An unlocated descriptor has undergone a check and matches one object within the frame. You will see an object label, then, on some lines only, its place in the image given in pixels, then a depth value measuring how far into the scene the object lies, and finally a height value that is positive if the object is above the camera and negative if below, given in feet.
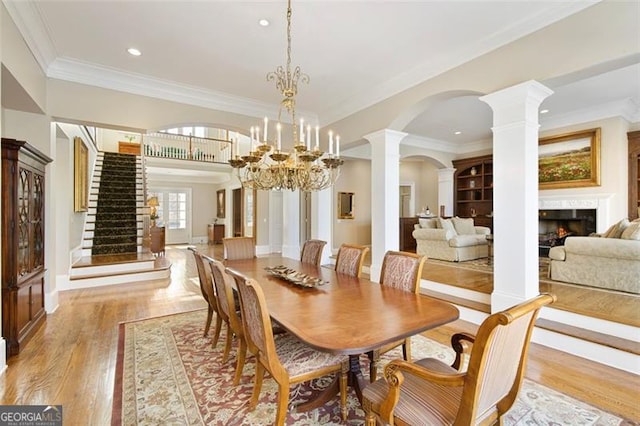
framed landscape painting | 18.54 +3.40
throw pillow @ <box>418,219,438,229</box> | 21.27 -0.75
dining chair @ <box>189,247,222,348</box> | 8.74 -2.23
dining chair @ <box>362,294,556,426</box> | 3.44 -2.30
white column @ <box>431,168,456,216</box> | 27.79 +2.18
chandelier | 8.27 +1.43
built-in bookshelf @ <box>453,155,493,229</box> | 25.81 +2.07
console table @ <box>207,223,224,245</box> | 36.01 -2.38
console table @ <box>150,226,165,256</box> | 25.58 -2.19
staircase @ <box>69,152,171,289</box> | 16.79 -1.32
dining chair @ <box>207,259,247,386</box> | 6.92 -2.28
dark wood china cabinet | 8.41 -0.85
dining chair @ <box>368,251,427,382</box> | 7.36 -1.56
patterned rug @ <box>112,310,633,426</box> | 5.91 -4.05
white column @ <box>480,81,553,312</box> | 9.45 +0.70
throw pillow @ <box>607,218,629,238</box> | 12.58 -0.73
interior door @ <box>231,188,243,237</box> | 33.98 +0.29
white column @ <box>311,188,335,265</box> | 19.75 -0.08
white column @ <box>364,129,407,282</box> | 14.38 +0.90
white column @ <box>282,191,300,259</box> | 21.74 -0.84
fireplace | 18.01 -0.89
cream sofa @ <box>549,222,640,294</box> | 10.98 -1.97
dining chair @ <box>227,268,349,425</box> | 5.09 -2.76
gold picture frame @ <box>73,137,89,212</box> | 18.53 +2.46
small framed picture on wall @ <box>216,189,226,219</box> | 38.27 +1.41
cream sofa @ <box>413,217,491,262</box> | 18.97 -1.78
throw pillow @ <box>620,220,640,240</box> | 11.05 -0.77
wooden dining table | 4.63 -1.90
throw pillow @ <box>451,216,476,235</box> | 21.16 -0.97
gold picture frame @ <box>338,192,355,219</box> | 25.55 +0.66
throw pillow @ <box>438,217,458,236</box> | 19.91 -0.85
